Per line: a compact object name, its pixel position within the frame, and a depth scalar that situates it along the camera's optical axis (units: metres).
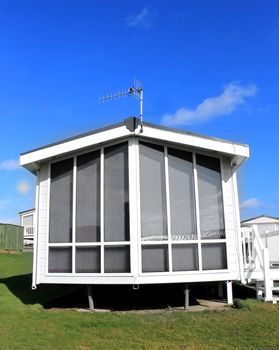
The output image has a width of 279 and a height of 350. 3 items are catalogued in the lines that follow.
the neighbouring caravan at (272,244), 13.07
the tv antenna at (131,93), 9.85
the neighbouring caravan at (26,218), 47.97
